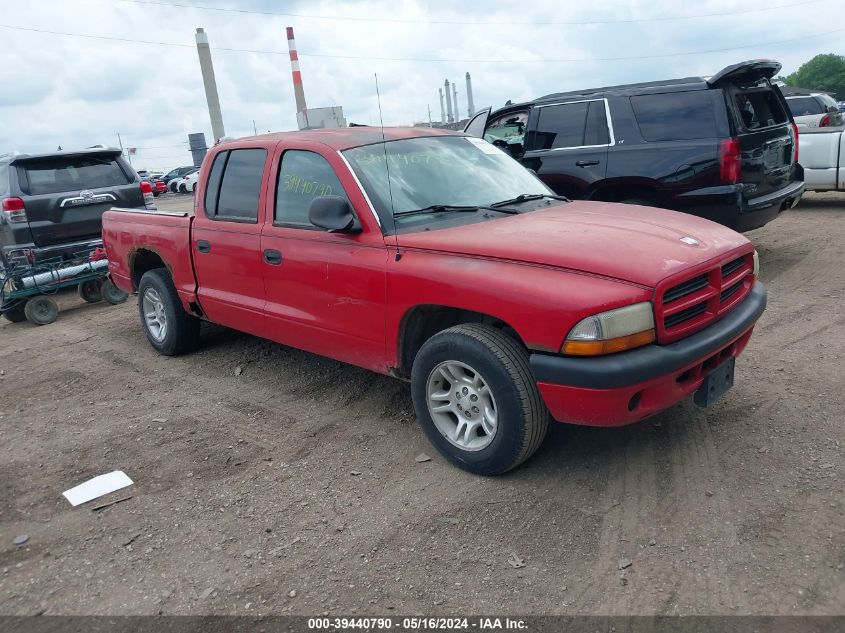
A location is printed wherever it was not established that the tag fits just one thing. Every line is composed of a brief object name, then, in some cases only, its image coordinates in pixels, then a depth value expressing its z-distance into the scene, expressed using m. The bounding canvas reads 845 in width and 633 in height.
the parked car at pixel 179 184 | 33.86
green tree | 89.94
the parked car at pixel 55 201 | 8.34
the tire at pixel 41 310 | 7.88
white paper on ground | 3.72
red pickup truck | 3.08
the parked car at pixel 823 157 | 10.06
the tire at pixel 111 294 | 8.52
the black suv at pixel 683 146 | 6.41
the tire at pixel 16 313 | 8.03
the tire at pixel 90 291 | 8.66
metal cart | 7.80
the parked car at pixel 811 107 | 14.20
